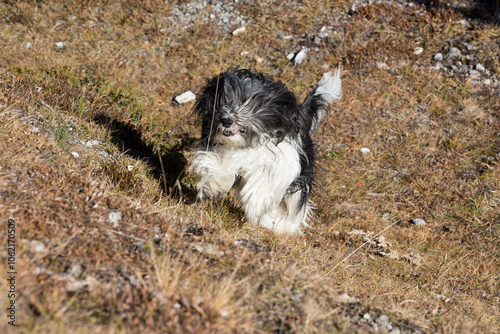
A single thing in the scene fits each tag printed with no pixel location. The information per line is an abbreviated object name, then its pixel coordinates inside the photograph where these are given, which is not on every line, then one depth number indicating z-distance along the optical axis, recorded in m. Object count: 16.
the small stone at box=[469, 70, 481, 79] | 14.06
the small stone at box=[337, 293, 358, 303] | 5.79
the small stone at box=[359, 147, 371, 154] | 12.42
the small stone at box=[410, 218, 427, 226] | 10.27
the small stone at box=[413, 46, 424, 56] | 14.84
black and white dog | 8.02
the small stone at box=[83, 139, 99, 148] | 9.36
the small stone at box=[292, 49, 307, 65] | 14.81
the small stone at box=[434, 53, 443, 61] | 14.59
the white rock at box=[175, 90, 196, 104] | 13.26
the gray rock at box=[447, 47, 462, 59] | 14.64
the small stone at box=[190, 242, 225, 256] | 5.81
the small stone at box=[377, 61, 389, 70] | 14.51
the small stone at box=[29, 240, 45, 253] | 4.88
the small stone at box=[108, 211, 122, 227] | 5.77
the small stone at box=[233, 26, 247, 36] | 15.68
